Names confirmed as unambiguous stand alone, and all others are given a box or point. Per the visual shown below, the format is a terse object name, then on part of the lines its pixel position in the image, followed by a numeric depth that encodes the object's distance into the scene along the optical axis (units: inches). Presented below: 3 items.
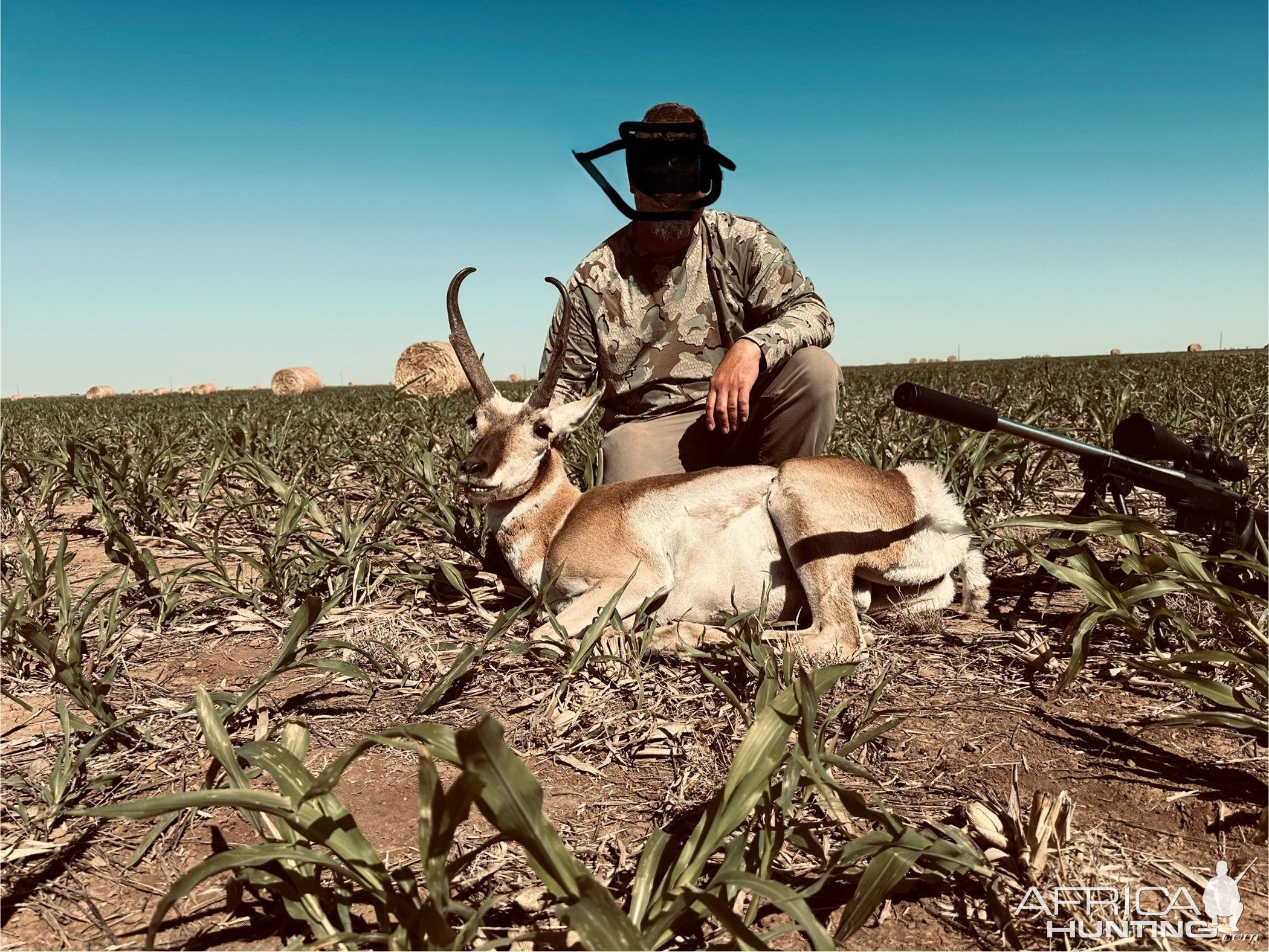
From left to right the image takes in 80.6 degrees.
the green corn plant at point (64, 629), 89.6
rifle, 112.4
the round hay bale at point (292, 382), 1121.4
